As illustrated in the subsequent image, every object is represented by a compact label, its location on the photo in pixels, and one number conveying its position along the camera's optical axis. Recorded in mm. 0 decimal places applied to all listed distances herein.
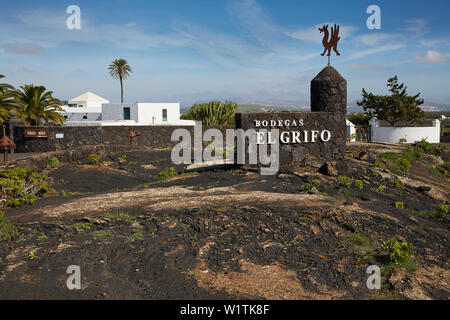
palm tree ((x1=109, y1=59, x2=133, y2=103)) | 63406
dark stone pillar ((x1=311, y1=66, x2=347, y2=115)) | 15680
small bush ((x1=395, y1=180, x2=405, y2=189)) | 13959
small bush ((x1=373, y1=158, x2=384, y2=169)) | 15992
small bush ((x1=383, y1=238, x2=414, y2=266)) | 7309
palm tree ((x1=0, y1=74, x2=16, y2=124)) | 21920
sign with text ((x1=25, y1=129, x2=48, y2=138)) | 24188
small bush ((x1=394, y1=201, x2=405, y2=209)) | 11400
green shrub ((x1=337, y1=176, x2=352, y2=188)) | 12914
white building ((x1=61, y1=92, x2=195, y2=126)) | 42344
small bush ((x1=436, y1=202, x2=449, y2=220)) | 10855
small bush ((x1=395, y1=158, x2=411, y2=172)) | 17250
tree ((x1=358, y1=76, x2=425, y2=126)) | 35281
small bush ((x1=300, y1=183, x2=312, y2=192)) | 12141
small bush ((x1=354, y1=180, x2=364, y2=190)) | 13051
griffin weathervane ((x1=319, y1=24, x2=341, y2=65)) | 15594
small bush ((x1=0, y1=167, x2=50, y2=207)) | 11141
